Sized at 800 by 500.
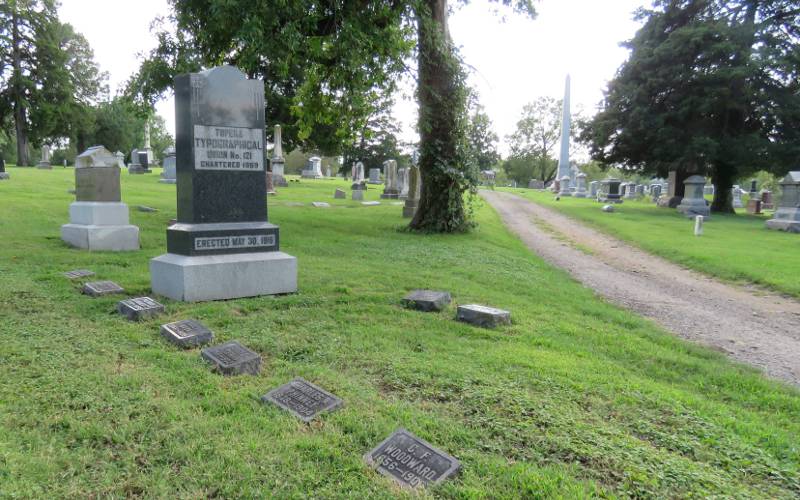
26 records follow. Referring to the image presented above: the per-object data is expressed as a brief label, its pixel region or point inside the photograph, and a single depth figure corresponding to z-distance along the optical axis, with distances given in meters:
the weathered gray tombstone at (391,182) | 26.55
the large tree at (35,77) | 40.62
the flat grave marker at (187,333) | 4.34
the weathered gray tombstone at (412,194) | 17.36
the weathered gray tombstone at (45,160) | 35.75
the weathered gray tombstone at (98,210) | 9.20
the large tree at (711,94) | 24.09
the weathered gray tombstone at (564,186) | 42.94
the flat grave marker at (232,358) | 3.82
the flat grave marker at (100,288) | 5.76
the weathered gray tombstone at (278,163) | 29.70
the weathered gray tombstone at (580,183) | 41.31
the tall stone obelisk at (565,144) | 49.28
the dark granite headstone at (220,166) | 5.96
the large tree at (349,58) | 10.02
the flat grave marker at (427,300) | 5.93
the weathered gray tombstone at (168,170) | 27.17
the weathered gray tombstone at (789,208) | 18.88
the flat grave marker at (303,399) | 3.29
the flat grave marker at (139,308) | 5.00
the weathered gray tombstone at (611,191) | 33.47
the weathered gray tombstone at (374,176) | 46.28
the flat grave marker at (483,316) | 5.49
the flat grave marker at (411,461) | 2.66
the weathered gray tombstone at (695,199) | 24.25
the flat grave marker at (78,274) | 6.60
